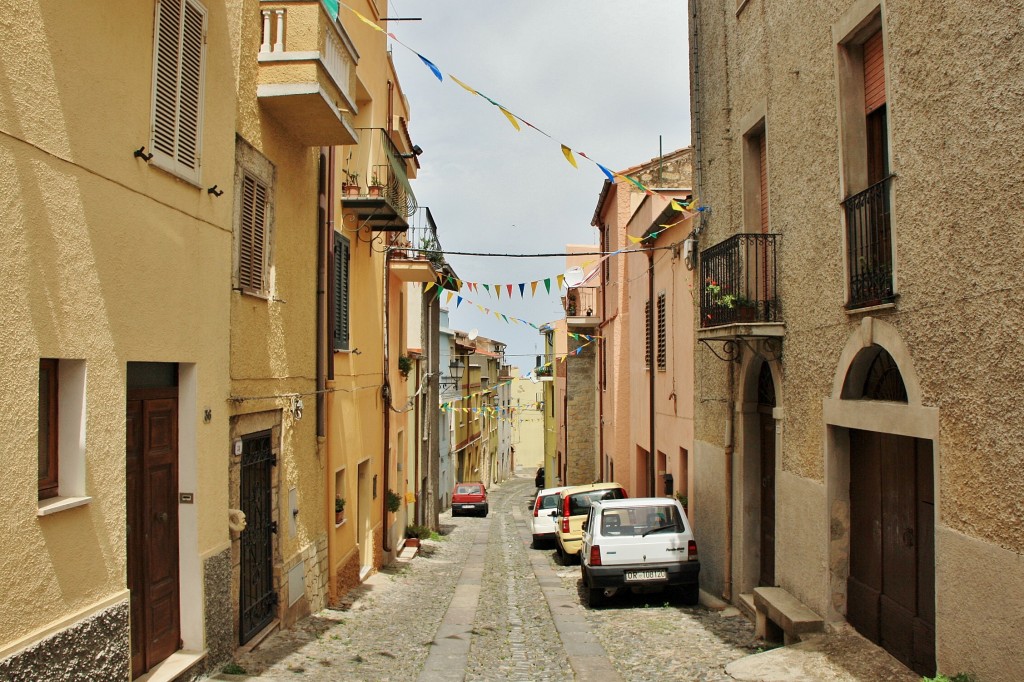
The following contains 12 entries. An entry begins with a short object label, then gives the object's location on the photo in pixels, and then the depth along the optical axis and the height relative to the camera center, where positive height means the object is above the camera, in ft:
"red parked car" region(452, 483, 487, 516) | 118.01 -18.71
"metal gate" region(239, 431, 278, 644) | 26.84 -5.68
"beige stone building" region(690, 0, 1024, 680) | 17.87 +1.44
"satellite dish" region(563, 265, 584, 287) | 110.07 +12.49
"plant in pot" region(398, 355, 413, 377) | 59.88 +0.57
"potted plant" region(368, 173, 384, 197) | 40.88 +9.15
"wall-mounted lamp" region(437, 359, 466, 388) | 112.98 -1.19
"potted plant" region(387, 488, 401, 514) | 54.35 -8.63
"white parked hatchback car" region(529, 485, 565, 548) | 70.59 -12.52
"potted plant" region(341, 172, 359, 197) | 40.52 +8.99
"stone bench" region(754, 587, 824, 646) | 27.40 -8.53
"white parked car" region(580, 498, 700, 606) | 38.06 -8.57
